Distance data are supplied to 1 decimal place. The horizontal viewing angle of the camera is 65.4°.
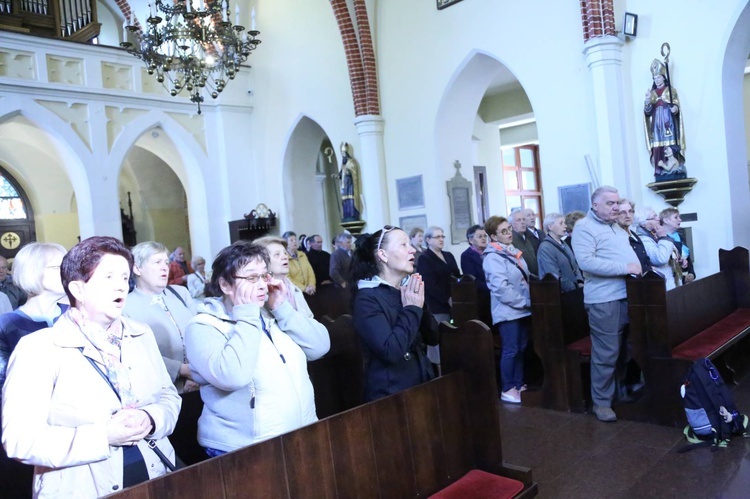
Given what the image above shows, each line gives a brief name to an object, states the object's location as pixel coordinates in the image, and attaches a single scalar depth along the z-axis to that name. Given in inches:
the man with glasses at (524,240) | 218.5
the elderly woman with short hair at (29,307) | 90.3
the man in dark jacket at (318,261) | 324.8
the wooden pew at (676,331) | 145.9
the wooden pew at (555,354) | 165.2
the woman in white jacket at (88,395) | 58.4
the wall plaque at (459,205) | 357.1
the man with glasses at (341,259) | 283.3
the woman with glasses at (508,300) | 175.6
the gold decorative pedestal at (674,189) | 255.0
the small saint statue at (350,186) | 385.7
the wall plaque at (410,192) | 362.3
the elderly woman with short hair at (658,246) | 171.2
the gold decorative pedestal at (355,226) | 389.7
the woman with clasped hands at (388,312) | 91.1
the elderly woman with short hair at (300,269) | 279.1
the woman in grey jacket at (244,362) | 73.7
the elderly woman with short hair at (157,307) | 111.2
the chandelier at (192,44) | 264.8
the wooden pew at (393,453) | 65.8
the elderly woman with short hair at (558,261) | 185.5
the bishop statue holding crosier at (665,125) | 254.8
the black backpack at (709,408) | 130.0
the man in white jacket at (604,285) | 151.6
